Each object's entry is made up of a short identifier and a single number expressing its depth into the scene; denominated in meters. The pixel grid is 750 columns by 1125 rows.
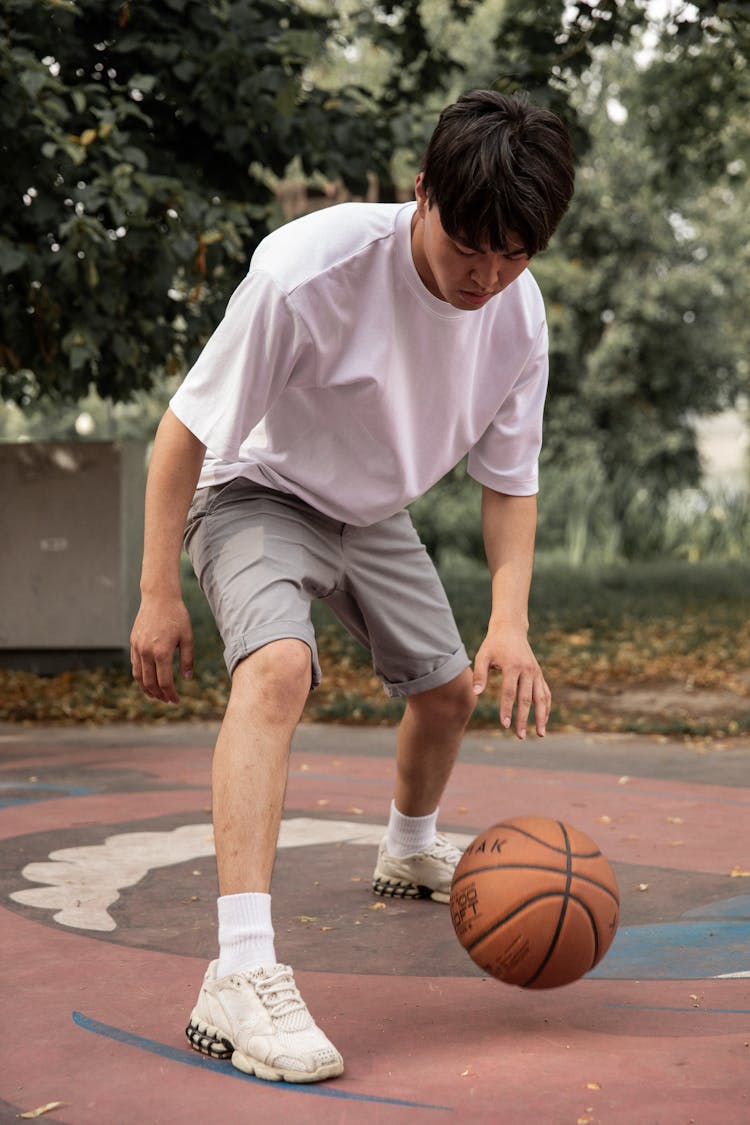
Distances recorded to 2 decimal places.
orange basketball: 3.04
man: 2.87
